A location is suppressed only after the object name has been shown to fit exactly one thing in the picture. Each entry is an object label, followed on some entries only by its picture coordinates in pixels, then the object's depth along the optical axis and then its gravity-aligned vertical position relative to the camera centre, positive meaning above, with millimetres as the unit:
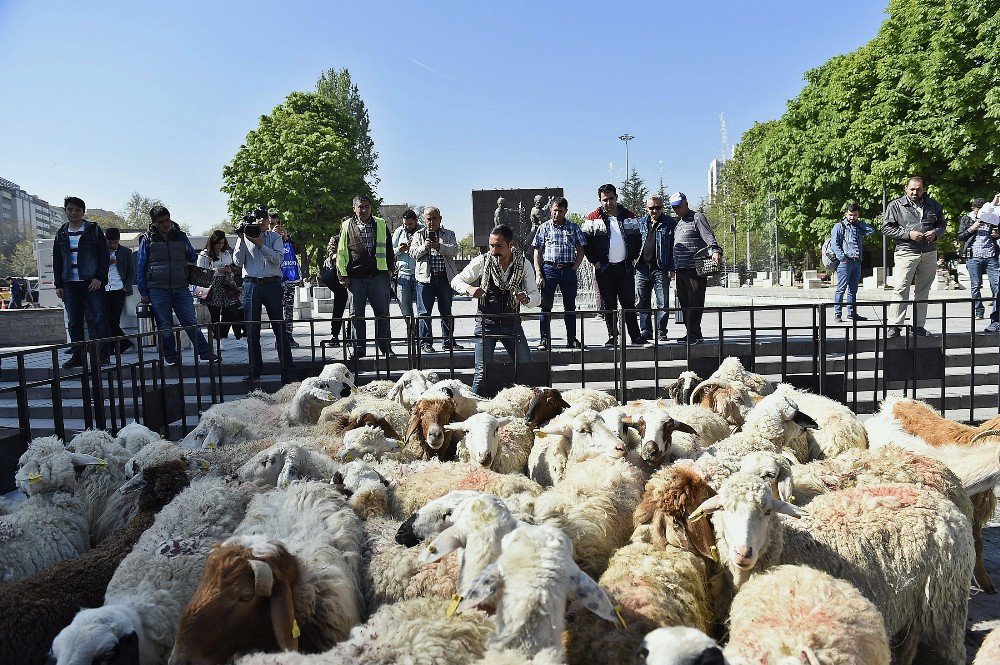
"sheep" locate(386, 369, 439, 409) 6250 -781
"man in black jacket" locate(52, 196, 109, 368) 8875 +487
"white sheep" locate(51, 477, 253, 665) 2402 -1098
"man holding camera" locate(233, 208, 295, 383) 8562 +358
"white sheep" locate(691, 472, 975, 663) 3154 -1194
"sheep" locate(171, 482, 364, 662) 2508 -1106
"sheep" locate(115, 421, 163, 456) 5109 -945
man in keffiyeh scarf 7645 +115
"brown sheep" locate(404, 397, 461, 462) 5020 -918
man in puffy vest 8906 +416
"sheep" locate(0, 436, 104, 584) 3564 -1113
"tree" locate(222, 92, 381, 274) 42719 +7525
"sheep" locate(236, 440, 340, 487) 4273 -983
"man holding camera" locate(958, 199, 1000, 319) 11070 +436
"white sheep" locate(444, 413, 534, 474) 4695 -998
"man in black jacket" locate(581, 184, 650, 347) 9477 +574
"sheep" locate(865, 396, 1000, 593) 3994 -998
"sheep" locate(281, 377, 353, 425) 6086 -870
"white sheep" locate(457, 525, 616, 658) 2443 -1027
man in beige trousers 9492 +641
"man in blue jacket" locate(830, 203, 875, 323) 12773 +643
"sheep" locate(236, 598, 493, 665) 2398 -1176
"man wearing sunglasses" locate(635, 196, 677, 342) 9875 +523
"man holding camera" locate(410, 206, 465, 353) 9688 +433
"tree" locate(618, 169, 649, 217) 69062 +9948
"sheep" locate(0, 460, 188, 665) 2686 -1155
